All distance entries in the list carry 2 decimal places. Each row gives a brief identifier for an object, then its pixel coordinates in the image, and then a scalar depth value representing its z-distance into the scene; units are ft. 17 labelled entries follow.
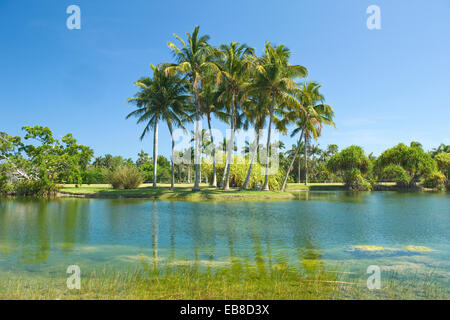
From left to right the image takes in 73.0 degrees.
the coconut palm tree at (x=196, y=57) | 106.01
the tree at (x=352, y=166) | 178.40
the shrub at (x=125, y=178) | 125.80
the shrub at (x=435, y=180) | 176.45
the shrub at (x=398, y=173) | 180.04
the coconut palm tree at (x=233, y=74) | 105.19
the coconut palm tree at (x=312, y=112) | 114.42
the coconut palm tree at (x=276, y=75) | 99.86
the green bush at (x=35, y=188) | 109.91
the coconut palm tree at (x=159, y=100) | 119.14
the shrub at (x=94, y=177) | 214.28
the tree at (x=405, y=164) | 179.11
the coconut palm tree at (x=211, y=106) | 116.38
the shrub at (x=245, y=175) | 123.65
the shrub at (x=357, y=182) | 177.68
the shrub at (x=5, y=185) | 110.91
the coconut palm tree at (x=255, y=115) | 110.62
